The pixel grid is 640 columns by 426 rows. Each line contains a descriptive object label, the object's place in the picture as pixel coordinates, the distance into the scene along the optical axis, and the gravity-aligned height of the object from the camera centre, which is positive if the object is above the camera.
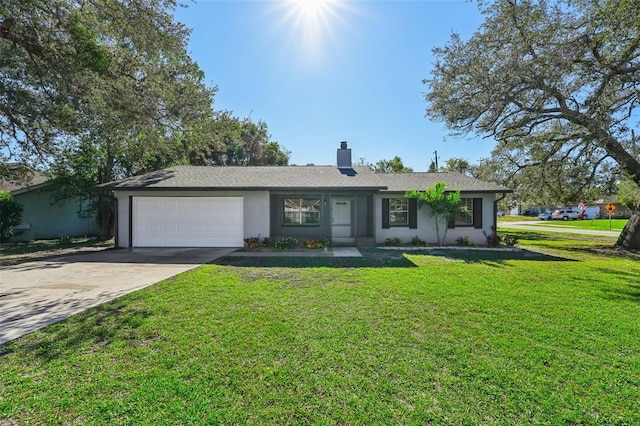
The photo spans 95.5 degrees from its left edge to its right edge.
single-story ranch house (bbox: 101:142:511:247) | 11.92 +0.41
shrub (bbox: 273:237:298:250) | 11.48 -1.02
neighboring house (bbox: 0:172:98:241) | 14.77 +0.27
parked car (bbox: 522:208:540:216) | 55.28 +0.90
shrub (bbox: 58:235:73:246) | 13.79 -1.13
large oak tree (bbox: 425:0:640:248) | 9.67 +4.90
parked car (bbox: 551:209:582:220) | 38.28 +0.22
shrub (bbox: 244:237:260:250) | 11.49 -1.02
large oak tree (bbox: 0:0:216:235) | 6.61 +3.76
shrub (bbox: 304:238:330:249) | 11.74 -1.08
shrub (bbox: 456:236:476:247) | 12.75 -1.10
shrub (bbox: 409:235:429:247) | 12.57 -1.10
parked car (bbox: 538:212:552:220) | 40.53 +0.10
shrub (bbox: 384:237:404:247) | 12.56 -1.08
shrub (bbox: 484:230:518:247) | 12.67 -1.08
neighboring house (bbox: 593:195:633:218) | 42.09 +1.24
